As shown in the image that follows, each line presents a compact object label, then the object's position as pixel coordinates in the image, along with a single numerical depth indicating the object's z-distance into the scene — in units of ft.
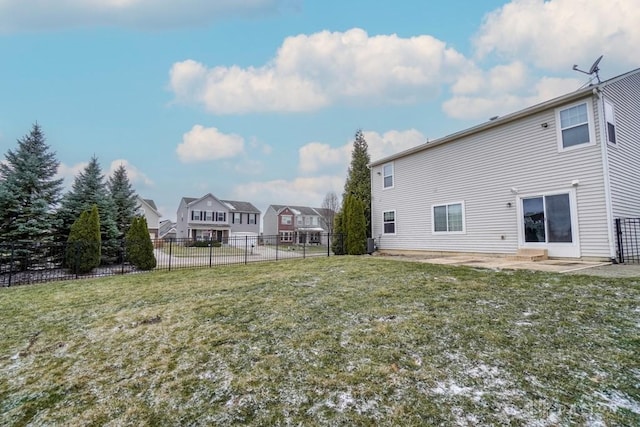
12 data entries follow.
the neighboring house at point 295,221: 130.82
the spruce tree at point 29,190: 33.47
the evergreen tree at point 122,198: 50.31
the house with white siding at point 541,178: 25.89
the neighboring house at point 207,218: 112.27
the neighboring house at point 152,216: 102.01
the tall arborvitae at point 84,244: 32.60
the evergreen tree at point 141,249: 35.14
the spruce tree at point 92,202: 39.96
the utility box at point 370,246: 47.73
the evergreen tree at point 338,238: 48.29
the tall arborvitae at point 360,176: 57.06
